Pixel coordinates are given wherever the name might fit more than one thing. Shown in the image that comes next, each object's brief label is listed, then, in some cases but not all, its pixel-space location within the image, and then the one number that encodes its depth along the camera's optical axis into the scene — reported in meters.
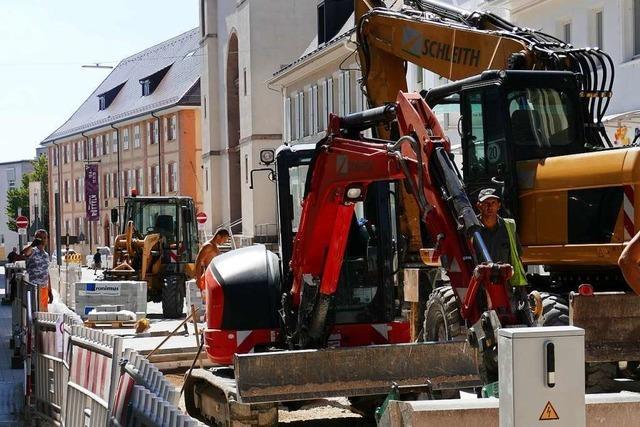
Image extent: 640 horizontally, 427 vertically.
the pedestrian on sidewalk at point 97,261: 66.21
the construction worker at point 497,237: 10.09
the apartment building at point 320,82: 48.97
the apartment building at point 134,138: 84.94
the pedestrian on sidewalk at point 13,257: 40.66
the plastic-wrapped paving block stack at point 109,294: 29.02
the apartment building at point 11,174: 154.68
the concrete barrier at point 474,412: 7.81
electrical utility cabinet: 6.77
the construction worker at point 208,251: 21.69
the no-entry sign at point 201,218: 55.89
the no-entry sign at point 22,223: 44.91
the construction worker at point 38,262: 23.70
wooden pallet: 26.03
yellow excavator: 12.27
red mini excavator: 10.02
